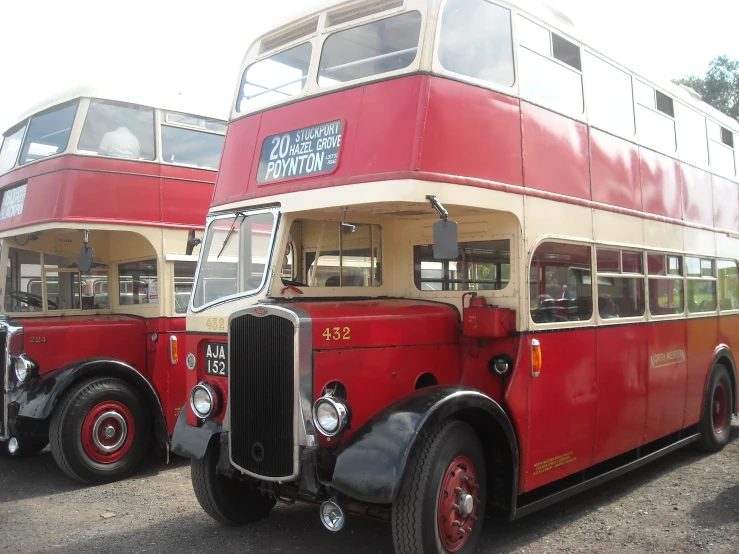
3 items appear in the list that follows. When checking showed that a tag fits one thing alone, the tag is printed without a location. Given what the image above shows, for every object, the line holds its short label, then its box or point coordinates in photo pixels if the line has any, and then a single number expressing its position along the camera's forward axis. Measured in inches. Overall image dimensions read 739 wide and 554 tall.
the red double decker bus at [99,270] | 275.9
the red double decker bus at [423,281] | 174.1
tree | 1441.9
